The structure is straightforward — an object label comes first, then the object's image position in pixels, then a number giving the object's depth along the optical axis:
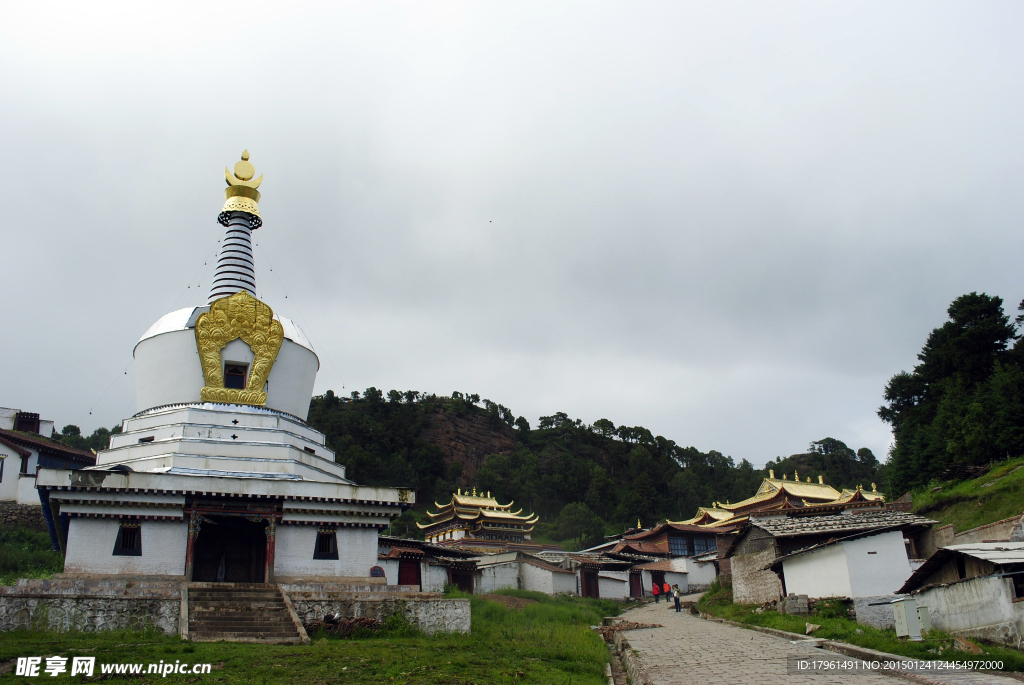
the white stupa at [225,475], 18.75
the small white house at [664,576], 44.06
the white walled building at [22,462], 33.03
